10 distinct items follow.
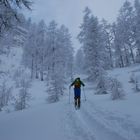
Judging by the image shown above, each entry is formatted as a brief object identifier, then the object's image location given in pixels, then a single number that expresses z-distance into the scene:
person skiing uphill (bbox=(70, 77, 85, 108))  13.62
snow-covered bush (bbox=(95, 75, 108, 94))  24.08
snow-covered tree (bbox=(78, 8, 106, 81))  25.48
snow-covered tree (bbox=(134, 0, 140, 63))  39.59
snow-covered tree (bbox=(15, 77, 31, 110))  17.80
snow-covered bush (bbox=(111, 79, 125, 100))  13.84
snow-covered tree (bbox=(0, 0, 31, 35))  8.93
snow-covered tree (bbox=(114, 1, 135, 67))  43.38
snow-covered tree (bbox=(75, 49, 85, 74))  68.88
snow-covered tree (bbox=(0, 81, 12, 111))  21.47
